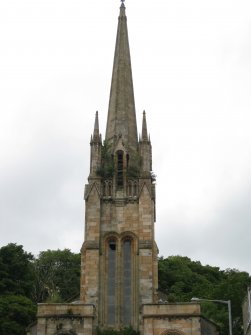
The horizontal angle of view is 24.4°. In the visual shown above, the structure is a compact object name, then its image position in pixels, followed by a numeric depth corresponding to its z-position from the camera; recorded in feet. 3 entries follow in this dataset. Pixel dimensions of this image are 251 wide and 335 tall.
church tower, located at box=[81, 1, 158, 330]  124.16
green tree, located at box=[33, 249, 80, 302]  223.10
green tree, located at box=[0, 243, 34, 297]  189.77
